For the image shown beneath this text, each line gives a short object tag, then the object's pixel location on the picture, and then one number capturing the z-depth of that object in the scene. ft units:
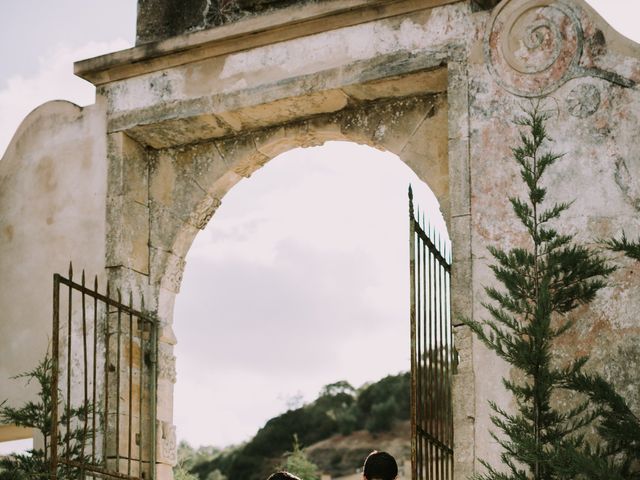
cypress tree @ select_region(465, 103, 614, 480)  20.52
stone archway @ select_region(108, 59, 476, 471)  26.37
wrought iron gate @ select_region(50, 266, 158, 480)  25.89
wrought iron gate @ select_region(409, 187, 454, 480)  23.29
